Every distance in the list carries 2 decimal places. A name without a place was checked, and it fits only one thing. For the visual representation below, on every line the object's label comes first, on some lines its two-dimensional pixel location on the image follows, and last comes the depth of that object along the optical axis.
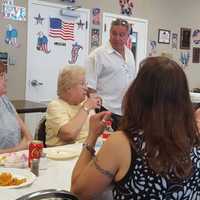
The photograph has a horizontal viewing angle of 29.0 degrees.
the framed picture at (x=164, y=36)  6.71
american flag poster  5.37
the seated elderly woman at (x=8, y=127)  2.50
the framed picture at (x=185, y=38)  7.10
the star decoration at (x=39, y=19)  5.20
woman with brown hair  1.35
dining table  1.64
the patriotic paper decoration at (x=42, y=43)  5.23
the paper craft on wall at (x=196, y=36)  7.30
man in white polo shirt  3.74
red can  1.94
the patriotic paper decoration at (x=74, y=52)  5.62
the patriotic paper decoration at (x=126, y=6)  6.11
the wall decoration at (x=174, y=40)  6.97
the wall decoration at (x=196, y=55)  7.32
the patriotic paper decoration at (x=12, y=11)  4.86
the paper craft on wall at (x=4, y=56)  4.88
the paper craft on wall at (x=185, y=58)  7.12
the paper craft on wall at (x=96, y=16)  5.78
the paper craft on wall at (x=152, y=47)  6.63
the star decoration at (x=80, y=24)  5.65
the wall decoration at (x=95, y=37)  5.82
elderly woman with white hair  2.60
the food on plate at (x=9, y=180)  1.69
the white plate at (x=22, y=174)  1.69
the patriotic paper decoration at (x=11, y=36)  4.92
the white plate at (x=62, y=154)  2.17
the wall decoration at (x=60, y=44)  5.43
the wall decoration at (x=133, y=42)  6.33
